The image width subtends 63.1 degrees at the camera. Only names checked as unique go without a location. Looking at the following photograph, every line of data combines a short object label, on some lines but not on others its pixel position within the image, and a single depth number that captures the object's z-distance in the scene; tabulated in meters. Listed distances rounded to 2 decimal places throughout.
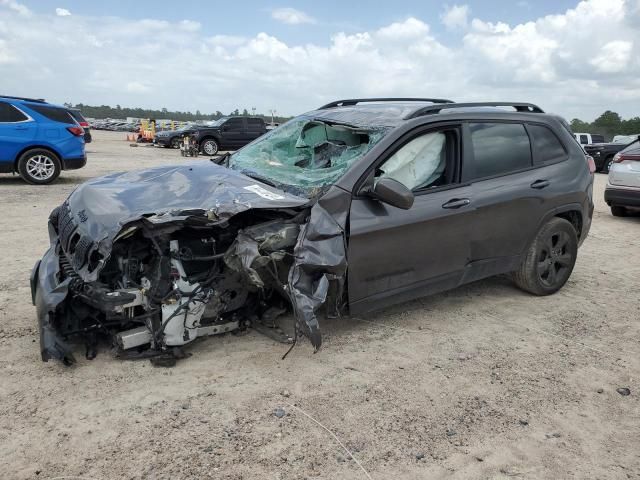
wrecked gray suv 3.19
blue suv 10.44
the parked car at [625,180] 8.59
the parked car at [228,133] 21.97
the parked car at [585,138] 22.69
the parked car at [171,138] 26.08
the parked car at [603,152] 19.45
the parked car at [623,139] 20.68
